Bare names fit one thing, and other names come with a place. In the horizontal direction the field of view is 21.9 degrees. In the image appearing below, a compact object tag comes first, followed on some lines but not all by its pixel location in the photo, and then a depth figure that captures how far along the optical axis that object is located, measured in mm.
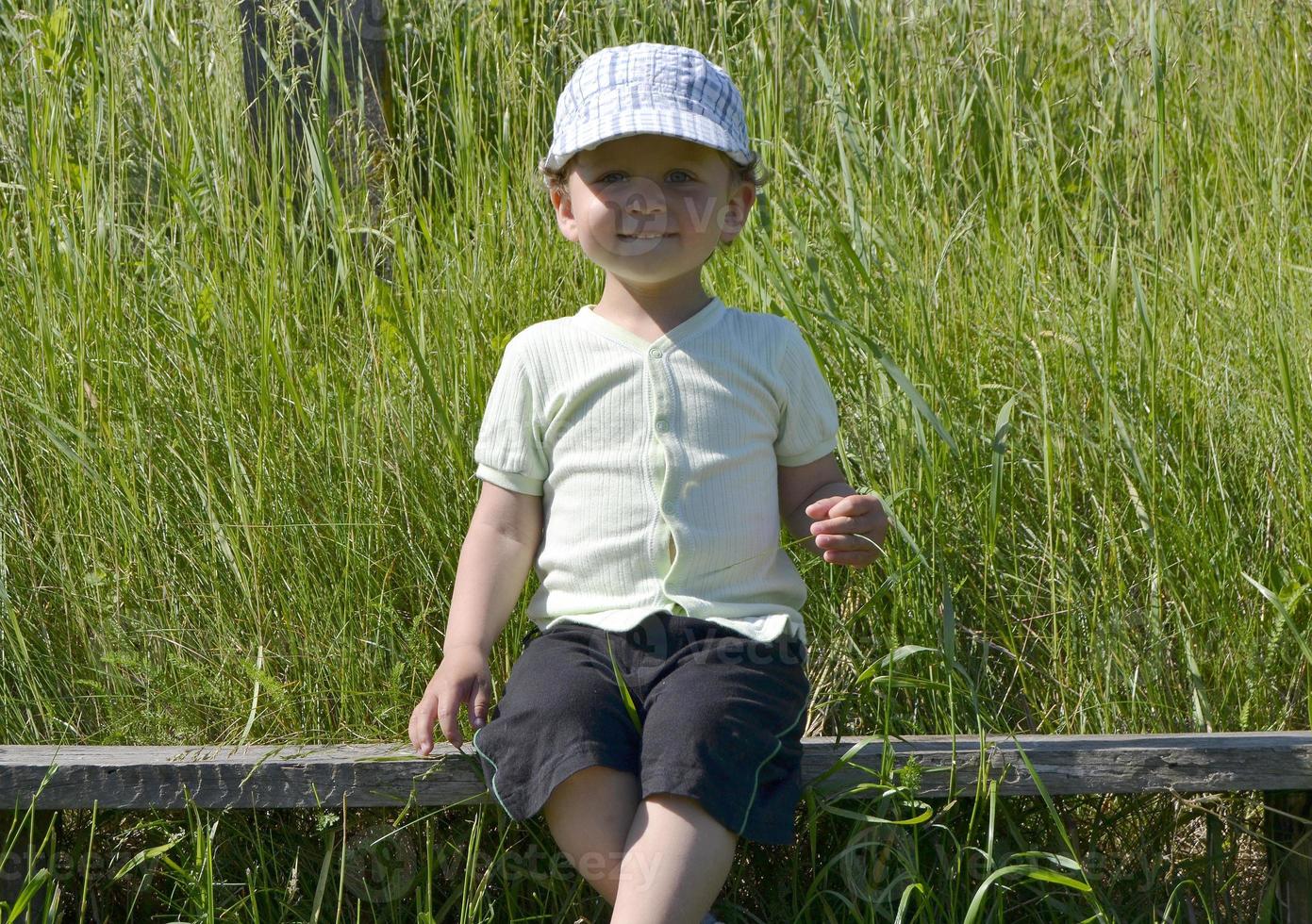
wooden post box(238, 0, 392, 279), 3109
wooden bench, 2667
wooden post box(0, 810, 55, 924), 2692
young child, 2561
